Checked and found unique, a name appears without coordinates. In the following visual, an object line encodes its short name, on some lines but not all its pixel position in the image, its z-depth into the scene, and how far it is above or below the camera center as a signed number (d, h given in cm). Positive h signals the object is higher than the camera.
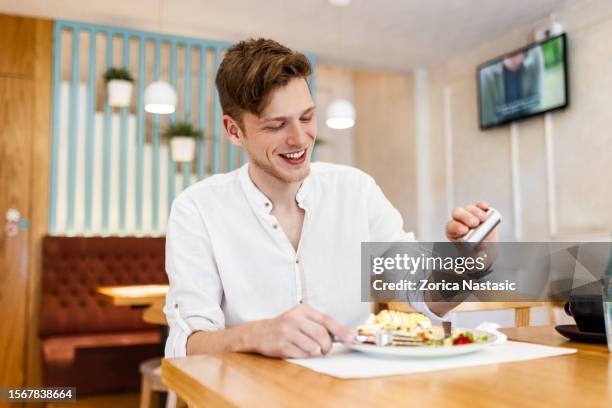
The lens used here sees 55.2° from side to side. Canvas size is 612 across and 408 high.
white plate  88 -17
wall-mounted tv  443 +128
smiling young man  136 +4
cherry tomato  98 -17
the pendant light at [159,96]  384 +96
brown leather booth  392 -54
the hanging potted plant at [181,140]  497 +87
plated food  95 -15
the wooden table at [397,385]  66 -18
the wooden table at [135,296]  314 -29
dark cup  113 -14
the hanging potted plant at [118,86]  468 +126
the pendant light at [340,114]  450 +98
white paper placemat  82 -18
